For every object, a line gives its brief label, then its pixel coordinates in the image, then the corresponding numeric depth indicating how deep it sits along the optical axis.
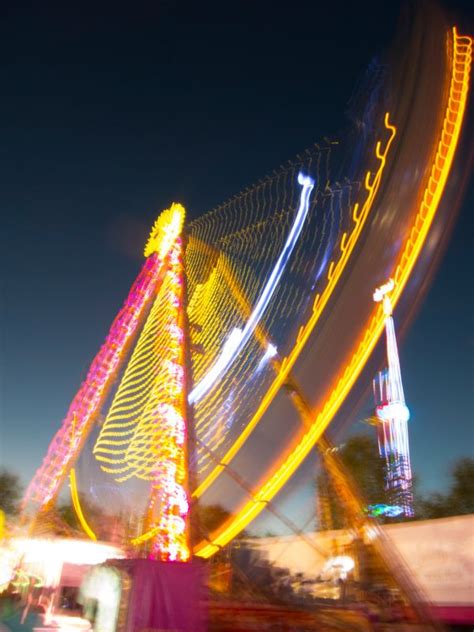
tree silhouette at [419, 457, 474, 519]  26.01
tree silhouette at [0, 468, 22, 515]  42.69
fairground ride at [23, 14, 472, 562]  8.76
